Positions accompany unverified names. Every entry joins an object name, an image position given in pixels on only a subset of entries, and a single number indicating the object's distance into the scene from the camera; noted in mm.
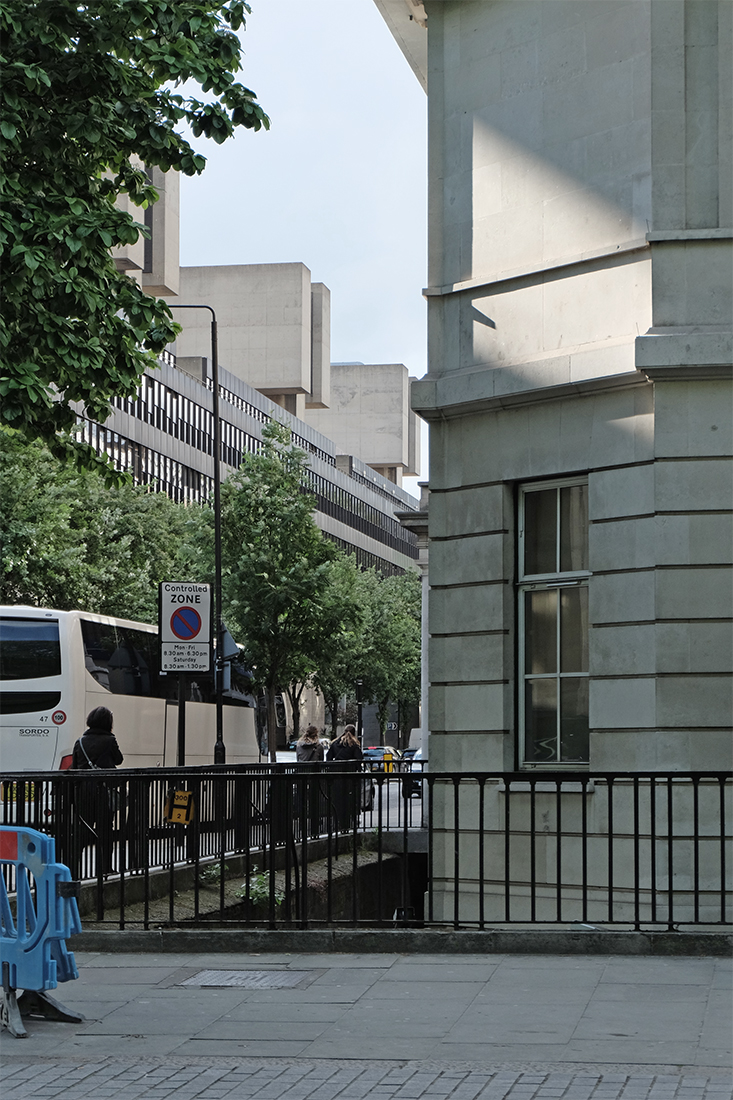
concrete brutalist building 84062
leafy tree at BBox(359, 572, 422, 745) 76250
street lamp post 27656
